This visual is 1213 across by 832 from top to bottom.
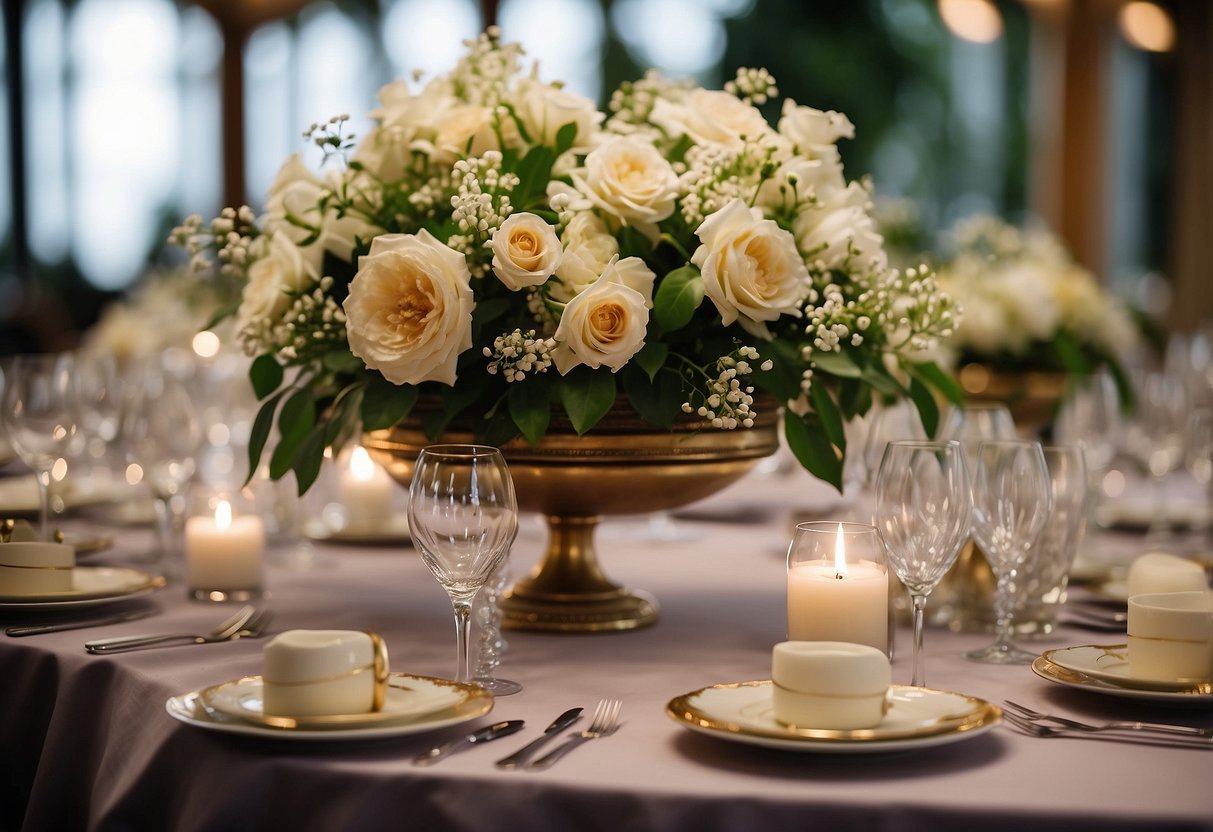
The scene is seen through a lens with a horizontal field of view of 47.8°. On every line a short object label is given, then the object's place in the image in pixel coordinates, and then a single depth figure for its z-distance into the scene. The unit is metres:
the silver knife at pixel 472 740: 1.15
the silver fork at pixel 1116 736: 1.22
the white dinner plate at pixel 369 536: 2.35
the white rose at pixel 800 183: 1.71
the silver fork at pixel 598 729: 1.15
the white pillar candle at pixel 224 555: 1.90
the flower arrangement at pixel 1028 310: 3.26
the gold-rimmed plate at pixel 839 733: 1.12
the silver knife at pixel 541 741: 1.14
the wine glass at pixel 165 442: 2.15
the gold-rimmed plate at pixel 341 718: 1.16
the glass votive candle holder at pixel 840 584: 1.41
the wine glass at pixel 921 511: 1.40
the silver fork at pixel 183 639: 1.55
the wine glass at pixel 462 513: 1.34
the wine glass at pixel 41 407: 2.01
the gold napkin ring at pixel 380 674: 1.21
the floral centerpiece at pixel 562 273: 1.56
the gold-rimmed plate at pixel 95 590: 1.71
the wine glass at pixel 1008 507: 1.55
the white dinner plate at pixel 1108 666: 1.32
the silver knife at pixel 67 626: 1.63
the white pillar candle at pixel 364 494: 2.40
